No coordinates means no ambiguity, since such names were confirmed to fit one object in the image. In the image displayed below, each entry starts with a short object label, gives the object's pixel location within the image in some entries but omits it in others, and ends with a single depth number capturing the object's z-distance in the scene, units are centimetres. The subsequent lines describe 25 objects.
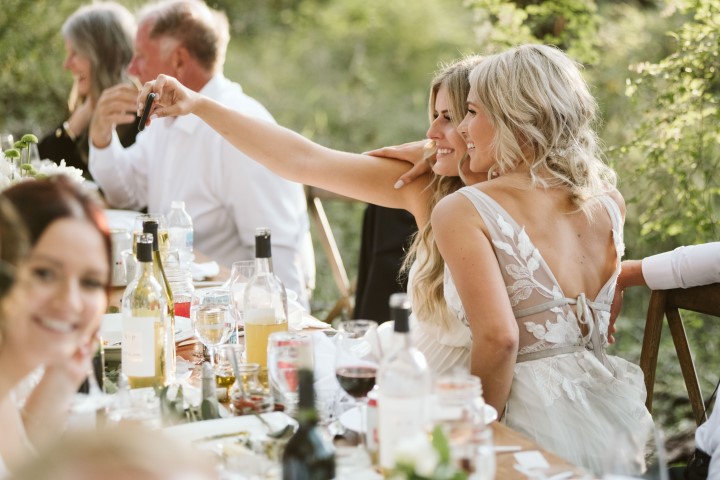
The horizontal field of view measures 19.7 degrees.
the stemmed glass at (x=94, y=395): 342
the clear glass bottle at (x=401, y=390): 334
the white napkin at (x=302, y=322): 425
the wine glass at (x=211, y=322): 389
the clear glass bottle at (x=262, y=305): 383
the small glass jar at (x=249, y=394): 363
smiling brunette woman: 321
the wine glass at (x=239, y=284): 413
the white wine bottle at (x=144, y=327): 375
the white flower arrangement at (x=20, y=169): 405
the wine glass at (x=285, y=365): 358
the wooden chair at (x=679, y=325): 425
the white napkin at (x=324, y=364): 368
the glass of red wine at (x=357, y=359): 355
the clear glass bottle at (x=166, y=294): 383
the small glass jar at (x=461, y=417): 325
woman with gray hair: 674
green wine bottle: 329
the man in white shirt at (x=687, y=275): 396
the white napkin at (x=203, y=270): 482
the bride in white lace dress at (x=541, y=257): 399
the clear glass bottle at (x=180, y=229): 484
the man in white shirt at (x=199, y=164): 566
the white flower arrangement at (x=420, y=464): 311
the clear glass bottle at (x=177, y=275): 452
